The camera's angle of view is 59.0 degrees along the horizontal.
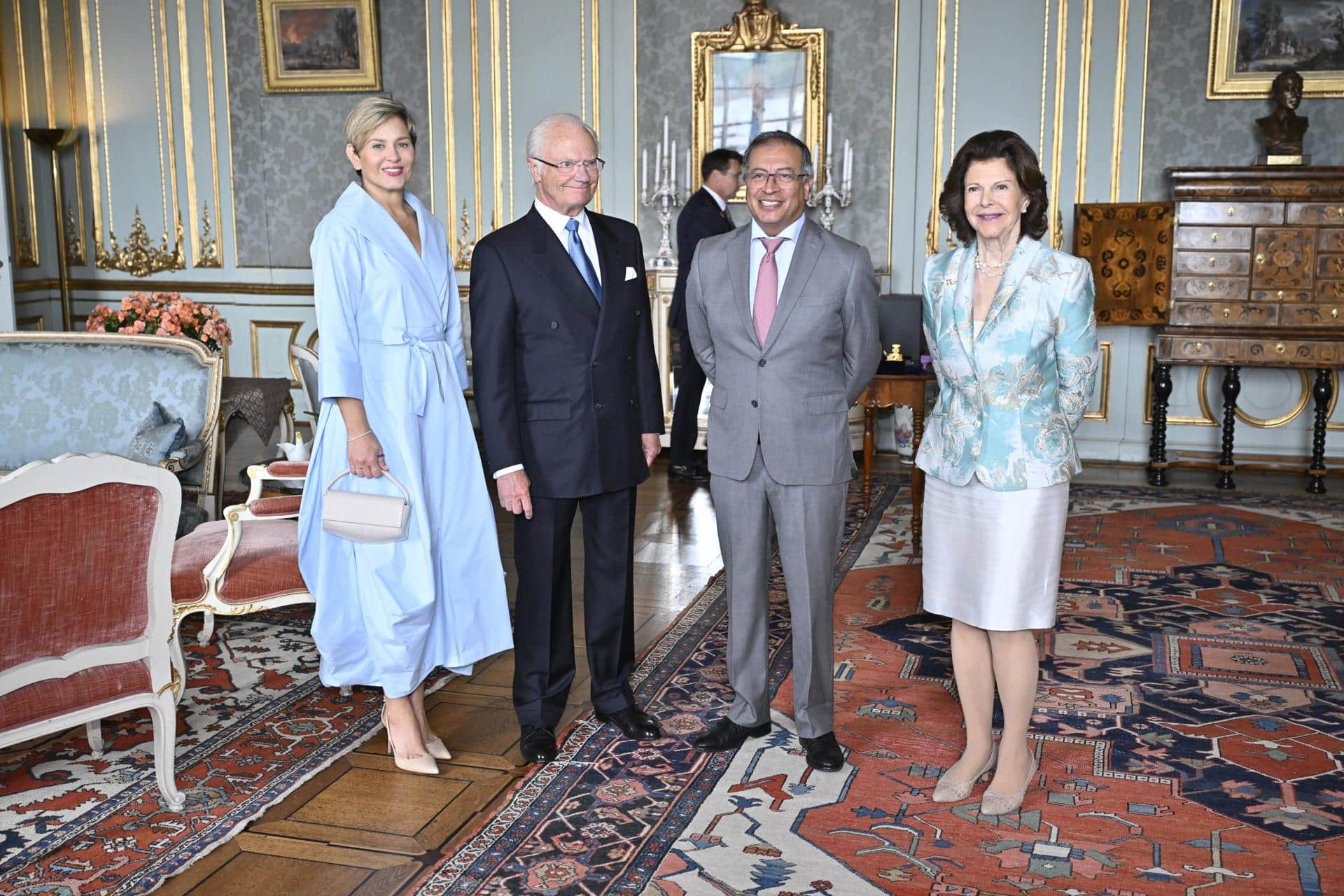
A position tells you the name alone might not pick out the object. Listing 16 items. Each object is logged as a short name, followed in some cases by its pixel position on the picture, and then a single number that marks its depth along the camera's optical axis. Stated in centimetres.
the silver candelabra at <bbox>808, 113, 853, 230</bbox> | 783
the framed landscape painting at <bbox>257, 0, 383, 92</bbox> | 888
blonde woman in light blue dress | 304
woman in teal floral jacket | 280
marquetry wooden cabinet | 683
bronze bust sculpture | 693
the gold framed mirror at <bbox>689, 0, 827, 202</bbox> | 791
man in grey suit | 307
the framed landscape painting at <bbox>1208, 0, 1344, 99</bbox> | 717
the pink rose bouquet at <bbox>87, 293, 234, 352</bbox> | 551
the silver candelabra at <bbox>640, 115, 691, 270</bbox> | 803
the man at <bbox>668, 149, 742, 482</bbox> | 676
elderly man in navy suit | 313
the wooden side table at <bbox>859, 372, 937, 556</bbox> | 509
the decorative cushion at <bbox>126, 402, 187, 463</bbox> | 495
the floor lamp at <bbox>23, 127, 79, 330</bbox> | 916
